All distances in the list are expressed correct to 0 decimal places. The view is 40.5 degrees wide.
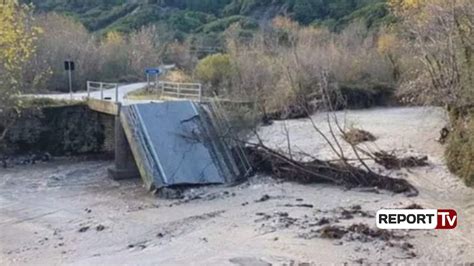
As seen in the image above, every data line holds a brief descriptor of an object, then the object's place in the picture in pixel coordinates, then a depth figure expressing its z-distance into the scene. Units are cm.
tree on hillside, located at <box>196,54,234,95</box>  3819
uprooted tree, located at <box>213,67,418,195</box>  2139
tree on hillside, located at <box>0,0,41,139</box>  2431
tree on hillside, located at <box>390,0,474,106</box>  2123
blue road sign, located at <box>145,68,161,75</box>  3319
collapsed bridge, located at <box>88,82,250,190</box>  2353
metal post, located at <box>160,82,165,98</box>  3234
